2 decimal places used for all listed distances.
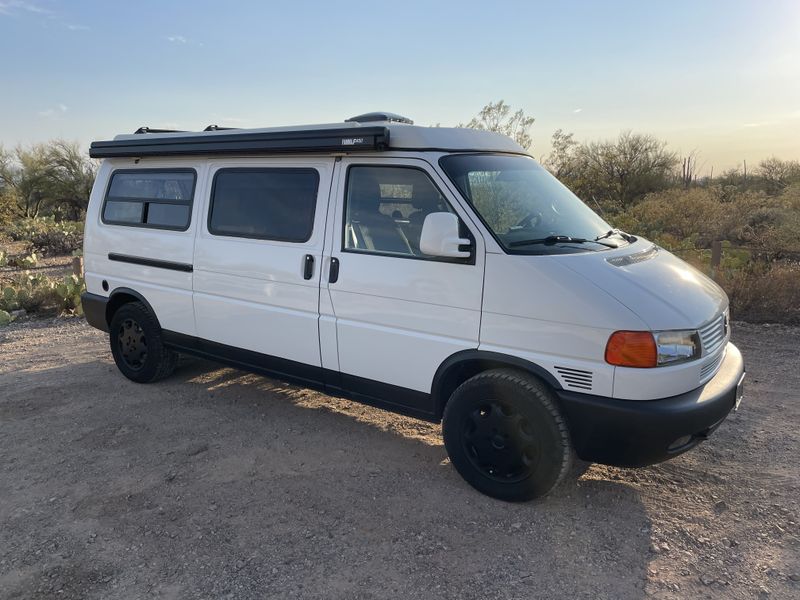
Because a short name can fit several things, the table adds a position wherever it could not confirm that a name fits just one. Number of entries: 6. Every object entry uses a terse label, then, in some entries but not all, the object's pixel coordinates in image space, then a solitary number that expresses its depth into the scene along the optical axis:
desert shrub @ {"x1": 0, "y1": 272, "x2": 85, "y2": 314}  9.09
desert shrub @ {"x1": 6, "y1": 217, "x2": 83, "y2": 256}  18.33
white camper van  3.24
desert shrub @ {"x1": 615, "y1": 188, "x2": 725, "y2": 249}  13.60
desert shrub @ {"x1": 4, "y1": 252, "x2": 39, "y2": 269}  13.36
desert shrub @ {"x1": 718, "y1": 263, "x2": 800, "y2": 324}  7.68
